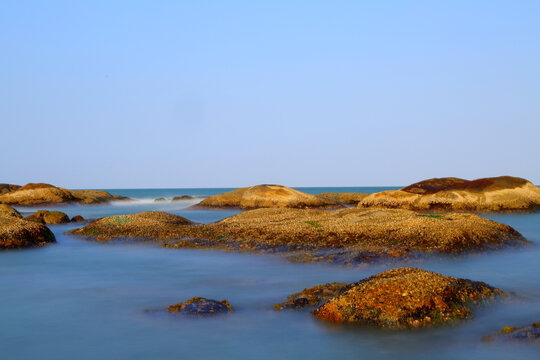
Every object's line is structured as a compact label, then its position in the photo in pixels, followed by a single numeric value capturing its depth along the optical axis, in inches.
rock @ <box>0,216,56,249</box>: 783.7
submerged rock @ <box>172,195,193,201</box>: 3255.2
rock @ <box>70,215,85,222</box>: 1353.0
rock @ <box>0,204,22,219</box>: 1188.6
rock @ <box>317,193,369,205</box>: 2553.4
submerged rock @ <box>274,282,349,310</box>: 358.3
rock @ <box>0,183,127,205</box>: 2359.1
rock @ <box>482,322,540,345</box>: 276.3
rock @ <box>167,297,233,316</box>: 345.7
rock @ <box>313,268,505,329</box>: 308.2
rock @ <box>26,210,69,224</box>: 1295.5
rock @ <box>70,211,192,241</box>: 909.8
